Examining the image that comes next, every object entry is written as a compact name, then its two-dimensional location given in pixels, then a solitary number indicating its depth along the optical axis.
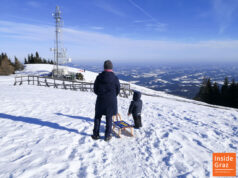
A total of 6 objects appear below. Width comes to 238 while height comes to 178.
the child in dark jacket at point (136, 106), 5.54
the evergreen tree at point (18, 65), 56.75
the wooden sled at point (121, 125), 5.01
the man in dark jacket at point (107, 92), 4.12
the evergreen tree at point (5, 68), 46.61
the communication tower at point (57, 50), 35.91
